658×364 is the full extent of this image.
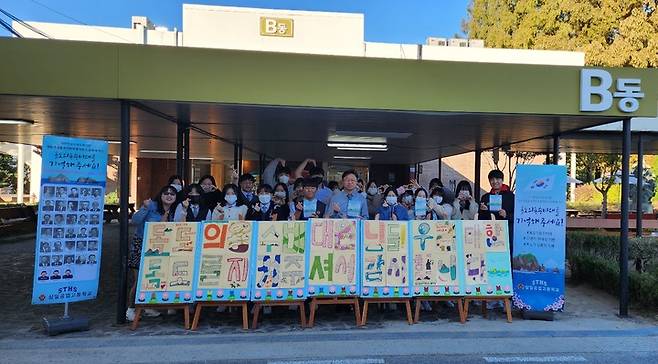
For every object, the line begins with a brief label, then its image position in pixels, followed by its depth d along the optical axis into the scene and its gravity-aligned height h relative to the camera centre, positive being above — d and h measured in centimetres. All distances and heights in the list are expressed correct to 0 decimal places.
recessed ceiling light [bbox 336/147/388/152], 1283 +78
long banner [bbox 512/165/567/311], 644 -73
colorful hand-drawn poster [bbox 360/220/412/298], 599 -96
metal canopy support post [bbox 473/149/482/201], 1273 +27
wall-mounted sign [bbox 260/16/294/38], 2491 +747
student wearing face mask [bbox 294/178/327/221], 633 -34
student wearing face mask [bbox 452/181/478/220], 699 -33
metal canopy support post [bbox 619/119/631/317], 668 -82
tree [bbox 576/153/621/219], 1947 +64
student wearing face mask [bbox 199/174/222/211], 679 -22
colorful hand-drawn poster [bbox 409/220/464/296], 611 -96
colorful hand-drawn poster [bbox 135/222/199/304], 572 -101
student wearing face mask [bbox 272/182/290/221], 655 -34
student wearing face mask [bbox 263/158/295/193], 736 +5
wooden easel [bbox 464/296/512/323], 616 -148
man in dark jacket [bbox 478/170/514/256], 678 -29
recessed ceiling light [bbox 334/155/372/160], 1634 +72
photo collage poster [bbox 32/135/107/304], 550 -51
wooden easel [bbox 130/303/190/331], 570 -152
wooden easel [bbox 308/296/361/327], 593 -145
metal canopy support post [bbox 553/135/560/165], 889 +57
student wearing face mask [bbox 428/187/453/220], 676 -34
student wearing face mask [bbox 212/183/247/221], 635 -39
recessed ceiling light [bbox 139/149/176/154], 1540 +77
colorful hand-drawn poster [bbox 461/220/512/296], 619 -96
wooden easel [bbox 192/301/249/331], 577 -148
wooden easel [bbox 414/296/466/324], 610 -147
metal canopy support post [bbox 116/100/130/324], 592 -42
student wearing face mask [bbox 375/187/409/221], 675 -41
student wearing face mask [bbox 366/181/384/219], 775 -31
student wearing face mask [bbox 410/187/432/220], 655 -33
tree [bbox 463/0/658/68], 1526 +513
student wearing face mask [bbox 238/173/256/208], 652 -20
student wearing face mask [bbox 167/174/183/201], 667 -11
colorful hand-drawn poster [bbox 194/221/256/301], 577 -98
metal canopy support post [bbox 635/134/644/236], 943 -14
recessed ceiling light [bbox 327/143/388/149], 1183 +80
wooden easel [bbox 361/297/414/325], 595 -145
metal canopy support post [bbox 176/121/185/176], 853 +50
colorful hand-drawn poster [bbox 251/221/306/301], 585 -98
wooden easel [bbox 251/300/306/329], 584 -150
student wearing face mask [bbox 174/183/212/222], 633 -41
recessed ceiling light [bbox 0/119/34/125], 834 +87
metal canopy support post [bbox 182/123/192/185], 879 +51
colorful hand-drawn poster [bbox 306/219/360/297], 593 -94
